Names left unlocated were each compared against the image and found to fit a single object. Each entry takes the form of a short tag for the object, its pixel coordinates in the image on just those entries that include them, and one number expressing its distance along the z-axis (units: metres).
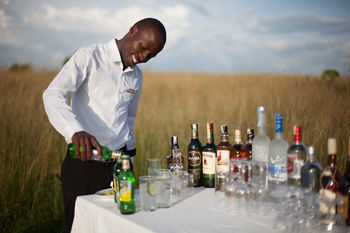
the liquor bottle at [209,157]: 1.72
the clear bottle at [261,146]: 1.54
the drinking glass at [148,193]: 1.39
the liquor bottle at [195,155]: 1.76
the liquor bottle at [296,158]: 1.37
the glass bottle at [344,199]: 1.18
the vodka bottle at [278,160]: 1.40
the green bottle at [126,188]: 1.30
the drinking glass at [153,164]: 1.61
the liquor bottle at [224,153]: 1.60
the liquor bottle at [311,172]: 1.26
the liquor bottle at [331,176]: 1.17
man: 1.89
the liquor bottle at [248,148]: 1.69
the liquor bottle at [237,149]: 1.67
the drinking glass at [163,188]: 1.40
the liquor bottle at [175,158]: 1.69
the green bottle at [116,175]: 1.44
